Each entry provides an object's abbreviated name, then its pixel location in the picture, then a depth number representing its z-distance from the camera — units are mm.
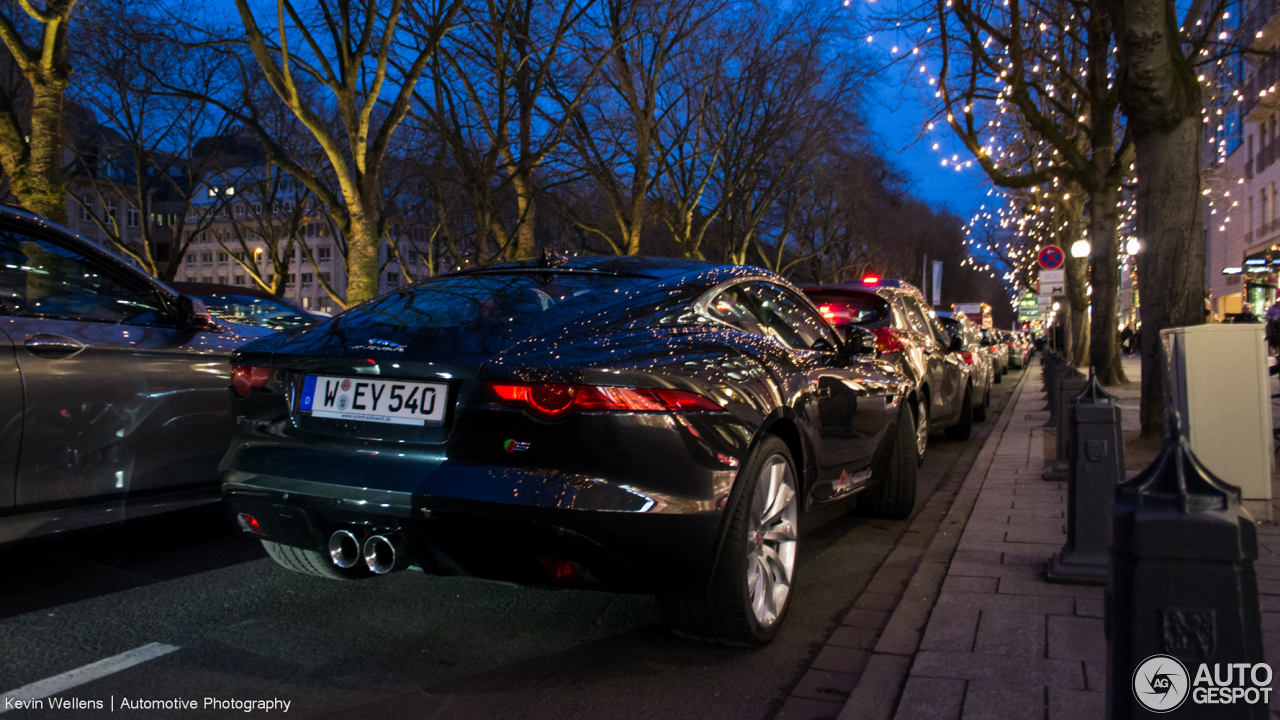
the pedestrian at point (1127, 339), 36294
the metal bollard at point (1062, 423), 7447
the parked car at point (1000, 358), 23891
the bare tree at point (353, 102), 13578
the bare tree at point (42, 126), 10586
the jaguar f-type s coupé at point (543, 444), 2975
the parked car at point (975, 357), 11992
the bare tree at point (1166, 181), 8031
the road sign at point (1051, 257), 18484
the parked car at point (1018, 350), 33062
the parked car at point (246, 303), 9727
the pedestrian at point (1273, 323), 19722
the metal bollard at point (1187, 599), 1681
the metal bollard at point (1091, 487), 4305
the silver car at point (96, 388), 3879
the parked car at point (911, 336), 7328
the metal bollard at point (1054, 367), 9716
